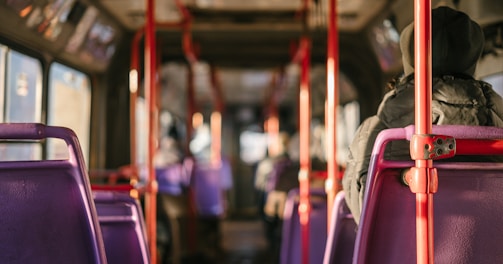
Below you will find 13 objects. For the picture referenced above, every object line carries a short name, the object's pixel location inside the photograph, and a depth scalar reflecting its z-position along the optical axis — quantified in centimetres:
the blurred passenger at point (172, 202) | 539
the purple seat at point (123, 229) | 222
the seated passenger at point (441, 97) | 173
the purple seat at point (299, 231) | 337
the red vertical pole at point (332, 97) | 281
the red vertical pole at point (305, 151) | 321
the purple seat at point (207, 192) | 774
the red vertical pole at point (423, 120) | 144
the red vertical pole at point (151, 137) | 304
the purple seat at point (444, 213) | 157
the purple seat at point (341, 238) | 217
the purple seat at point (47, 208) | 157
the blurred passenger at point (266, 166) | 746
